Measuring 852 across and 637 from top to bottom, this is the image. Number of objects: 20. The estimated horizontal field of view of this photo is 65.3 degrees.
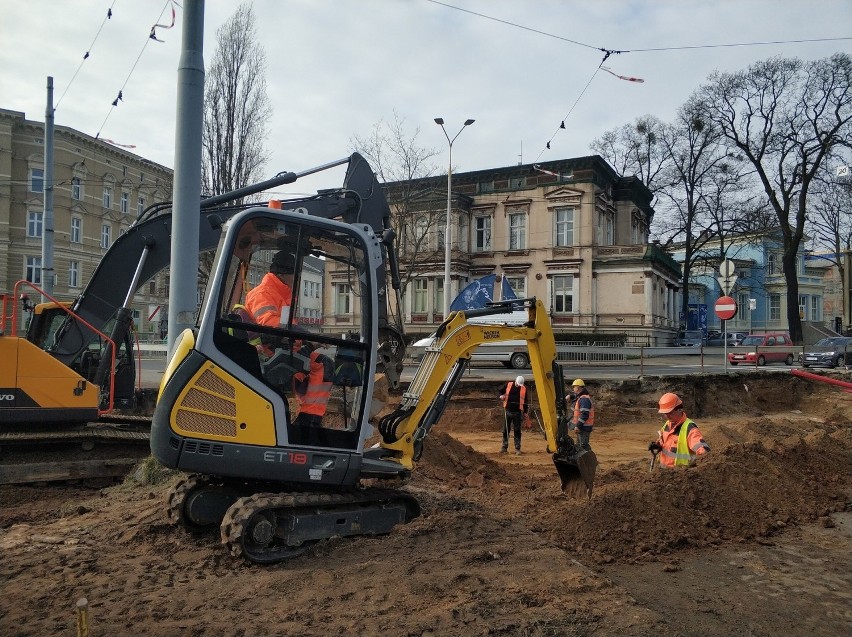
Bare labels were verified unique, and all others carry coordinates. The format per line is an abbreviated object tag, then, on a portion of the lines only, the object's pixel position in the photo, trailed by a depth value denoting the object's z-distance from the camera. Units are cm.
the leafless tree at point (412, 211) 2866
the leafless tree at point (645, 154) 4775
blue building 5462
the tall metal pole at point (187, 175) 668
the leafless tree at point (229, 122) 2566
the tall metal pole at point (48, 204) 1376
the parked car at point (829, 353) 2662
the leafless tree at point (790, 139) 3566
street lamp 2684
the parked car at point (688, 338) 4400
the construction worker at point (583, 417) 1143
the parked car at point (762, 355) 2867
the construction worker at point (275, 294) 524
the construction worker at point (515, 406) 1312
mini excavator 498
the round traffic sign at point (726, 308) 1542
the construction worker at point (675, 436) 730
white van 2503
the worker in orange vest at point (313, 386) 534
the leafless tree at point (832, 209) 3597
